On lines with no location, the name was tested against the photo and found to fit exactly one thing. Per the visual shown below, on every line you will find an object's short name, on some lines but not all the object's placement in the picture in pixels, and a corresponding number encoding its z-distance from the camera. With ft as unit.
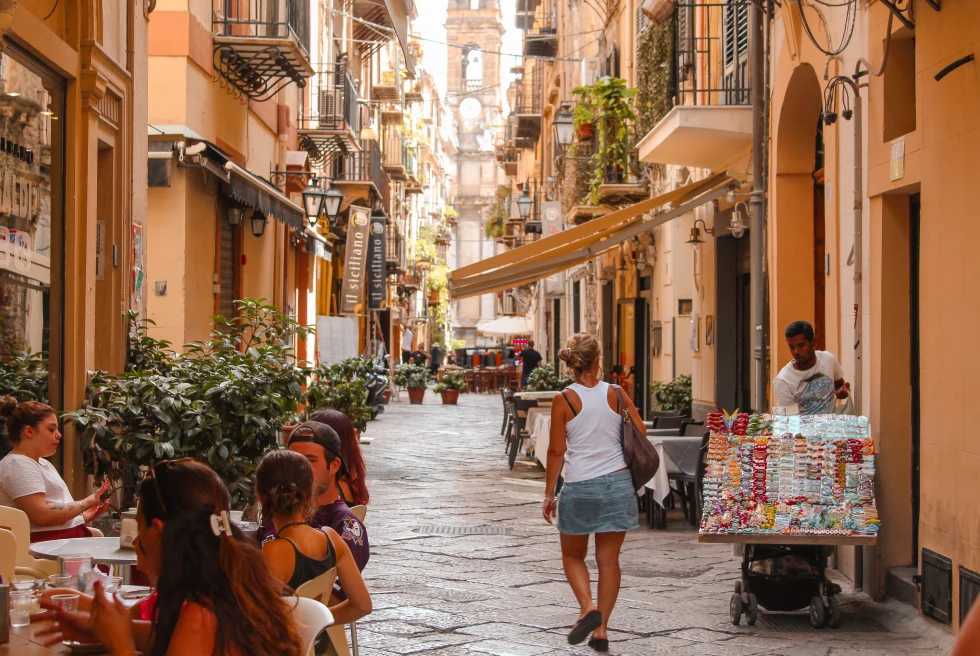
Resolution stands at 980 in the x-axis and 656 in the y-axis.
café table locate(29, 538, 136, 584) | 16.28
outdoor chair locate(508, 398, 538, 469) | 52.49
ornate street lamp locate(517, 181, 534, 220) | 111.65
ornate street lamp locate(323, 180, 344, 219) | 58.85
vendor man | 25.38
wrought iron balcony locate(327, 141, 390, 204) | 88.94
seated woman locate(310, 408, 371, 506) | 19.44
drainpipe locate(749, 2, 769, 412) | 35.58
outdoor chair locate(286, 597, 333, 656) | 11.61
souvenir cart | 22.54
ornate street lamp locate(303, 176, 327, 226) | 58.23
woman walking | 21.99
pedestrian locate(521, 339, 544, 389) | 92.53
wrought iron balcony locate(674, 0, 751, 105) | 41.83
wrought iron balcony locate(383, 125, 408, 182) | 134.92
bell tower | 308.60
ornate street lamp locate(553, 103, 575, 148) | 75.72
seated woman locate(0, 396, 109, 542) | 19.88
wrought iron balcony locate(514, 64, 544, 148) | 130.72
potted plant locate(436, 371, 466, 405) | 104.89
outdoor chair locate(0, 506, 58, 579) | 16.38
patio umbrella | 137.49
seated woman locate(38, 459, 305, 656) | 9.77
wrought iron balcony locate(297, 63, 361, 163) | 67.97
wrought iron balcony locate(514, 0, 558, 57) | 118.93
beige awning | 44.68
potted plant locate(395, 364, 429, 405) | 105.91
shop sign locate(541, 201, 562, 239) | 86.38
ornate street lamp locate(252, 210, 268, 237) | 53.62
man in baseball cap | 16.47
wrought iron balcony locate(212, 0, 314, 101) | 46.14
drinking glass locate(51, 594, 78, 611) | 12.25
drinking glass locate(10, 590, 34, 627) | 12.17
